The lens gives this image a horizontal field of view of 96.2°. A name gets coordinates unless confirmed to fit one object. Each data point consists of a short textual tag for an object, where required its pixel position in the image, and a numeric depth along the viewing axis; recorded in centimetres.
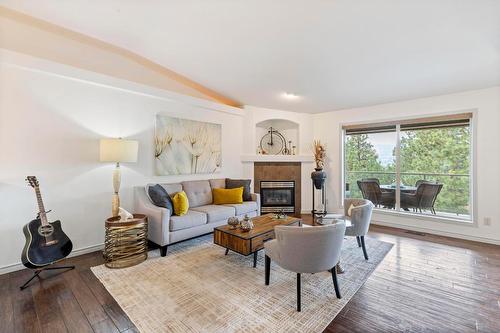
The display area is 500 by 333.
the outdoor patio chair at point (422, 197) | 436
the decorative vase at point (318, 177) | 526
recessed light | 460
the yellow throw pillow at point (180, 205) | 340
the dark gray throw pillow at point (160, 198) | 330
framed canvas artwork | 400
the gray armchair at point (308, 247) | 193
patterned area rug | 184
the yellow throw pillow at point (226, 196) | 433
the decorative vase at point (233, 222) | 301
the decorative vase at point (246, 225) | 290
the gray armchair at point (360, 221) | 292
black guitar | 238
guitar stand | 232
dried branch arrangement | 558
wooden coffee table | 267
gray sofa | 311
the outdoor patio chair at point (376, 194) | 482
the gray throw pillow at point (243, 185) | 461
